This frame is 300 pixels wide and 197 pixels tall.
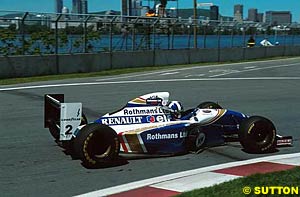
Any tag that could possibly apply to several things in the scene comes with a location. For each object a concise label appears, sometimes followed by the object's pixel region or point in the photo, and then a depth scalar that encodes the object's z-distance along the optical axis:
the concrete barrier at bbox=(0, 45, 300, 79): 21.08
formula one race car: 6.65
